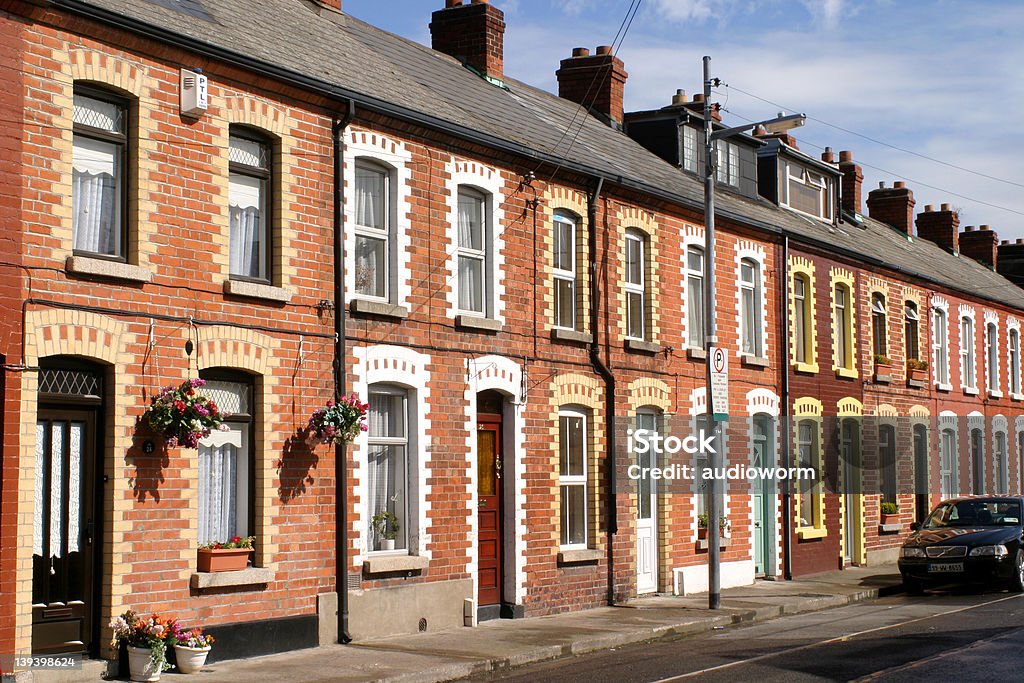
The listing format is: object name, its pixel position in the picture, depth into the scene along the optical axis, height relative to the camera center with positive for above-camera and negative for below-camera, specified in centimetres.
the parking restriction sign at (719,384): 2000 +122
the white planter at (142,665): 1267 -191
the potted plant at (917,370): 3272 +233
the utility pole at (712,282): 1986 +280
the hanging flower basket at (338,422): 1516 +52
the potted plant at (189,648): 1311 -181
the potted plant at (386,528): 1672 -79
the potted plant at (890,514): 3109 -123
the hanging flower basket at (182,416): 1323 +52
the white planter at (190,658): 1313 -191
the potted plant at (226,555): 1395 -94
